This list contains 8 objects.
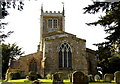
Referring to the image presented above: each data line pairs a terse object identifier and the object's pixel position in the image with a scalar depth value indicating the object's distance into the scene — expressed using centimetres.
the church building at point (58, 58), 2483
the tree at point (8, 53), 3424
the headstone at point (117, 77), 1443
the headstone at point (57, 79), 1448
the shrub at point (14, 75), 2326
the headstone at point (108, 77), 1783
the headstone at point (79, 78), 1168
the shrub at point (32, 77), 1904
